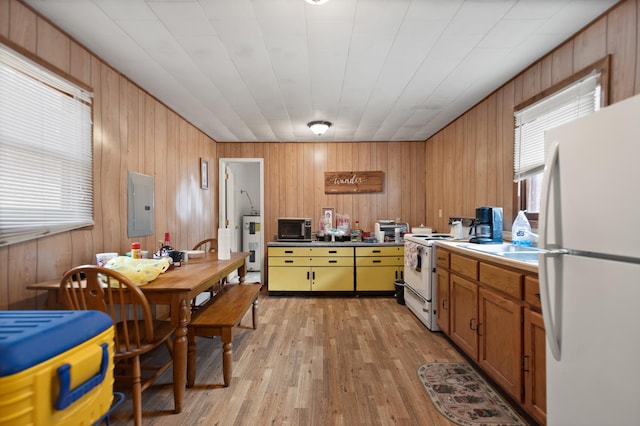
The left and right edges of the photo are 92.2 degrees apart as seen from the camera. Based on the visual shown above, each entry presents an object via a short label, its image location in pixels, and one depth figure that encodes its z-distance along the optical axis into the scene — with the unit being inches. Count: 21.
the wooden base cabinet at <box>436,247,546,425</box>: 62.4
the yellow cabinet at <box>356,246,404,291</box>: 171.5
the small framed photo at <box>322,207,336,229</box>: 191.8
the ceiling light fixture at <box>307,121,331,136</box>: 148.9
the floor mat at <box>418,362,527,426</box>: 69.2
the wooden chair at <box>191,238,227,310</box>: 127.5
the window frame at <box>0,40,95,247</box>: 64.6
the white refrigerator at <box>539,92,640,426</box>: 35.5
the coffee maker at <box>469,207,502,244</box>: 106.3
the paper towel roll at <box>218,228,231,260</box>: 103.4
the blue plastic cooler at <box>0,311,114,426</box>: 23.0
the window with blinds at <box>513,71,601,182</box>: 75.5
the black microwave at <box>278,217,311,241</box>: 177.9
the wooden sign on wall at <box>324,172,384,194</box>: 192.2
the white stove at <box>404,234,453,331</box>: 120.5
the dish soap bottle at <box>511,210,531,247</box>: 95.3
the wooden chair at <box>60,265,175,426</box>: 61.3
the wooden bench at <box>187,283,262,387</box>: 80.0
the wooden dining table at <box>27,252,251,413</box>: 67.2
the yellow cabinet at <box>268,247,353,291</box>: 172.1
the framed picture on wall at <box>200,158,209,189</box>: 169.6
